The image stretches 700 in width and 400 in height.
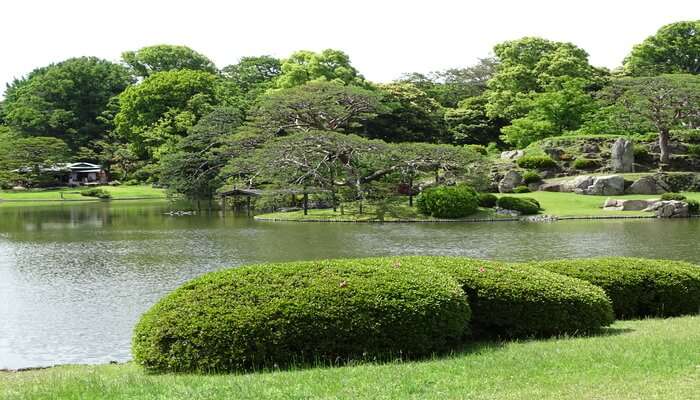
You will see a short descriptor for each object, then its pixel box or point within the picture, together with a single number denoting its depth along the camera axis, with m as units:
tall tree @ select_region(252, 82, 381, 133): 41.34
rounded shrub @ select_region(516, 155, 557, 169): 43.62
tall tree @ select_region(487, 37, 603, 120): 55.31
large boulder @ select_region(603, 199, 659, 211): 34.28
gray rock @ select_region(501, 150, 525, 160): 45.91
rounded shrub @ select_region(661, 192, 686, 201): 33.53
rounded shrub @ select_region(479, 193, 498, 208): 36.28
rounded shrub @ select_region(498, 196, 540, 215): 34.94
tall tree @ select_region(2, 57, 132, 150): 73.44
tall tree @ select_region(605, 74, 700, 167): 42.28
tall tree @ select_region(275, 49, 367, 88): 53.88
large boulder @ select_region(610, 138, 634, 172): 42.22
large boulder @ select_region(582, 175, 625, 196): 39.09
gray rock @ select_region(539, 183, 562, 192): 41.59
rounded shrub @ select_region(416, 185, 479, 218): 34.81
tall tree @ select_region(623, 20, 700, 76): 61.53
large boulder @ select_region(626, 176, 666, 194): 39.16
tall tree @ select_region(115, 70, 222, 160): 60.09
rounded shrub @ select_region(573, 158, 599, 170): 43.38
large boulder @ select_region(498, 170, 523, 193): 41.84
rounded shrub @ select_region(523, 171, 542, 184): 42.49
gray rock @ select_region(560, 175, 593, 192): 40.22
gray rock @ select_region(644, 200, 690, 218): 32.81
